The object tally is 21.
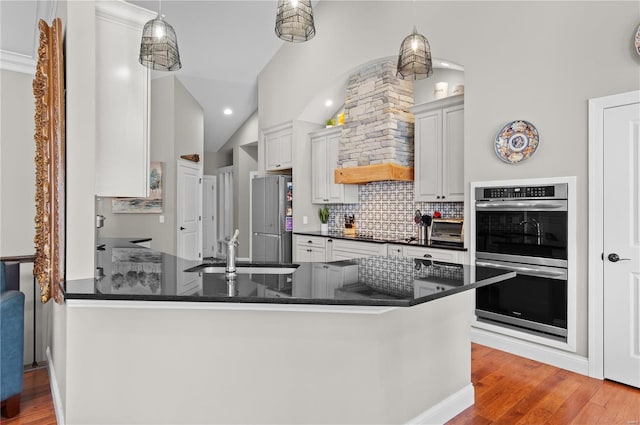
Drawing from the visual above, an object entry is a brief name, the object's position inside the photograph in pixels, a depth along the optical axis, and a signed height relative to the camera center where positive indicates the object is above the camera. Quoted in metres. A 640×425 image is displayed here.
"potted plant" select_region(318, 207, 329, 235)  6.03 -0.09
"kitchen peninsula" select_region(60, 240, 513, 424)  1.86 -0.70
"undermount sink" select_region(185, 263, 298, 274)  2.44 -0.34
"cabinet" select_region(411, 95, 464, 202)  4.10 +0.69
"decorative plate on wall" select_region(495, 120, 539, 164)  3.32 +0.63
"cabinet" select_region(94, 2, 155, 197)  2.16 +0.64
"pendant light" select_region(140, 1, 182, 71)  2.24 +1.00
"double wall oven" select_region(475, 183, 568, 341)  3.17 -0.34
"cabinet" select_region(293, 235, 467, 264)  3.96 -0.43
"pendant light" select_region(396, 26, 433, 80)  2.57 +1.04
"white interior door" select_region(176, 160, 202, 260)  7.03 +0.06
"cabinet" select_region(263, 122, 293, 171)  6.02 +1.06
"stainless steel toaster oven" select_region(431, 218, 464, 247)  4.14 -0.20
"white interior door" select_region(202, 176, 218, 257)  9.59 -0.12
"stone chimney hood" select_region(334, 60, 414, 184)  4.65 +1.06
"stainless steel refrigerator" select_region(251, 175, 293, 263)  6.00 -0.04
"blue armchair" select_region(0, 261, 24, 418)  2.30 -0.81
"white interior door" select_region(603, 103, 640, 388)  2.78 -0.22
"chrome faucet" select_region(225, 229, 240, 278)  2.10 -0.24
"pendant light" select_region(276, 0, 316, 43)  2.15 +1.08
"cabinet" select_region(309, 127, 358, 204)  5.54 +0.61
